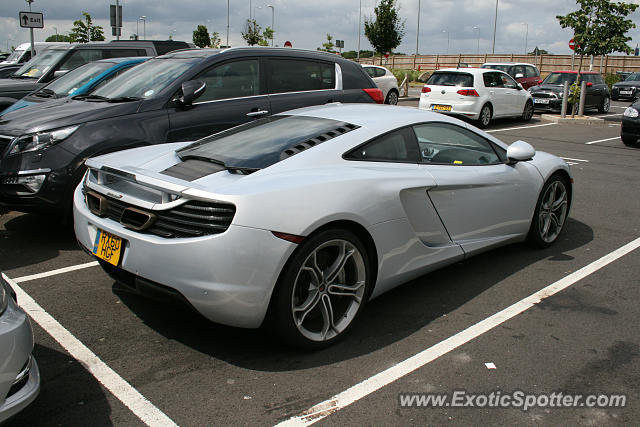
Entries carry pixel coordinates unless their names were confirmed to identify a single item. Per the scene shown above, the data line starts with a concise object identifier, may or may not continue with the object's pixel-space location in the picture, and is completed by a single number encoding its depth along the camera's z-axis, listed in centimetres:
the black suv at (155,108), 502
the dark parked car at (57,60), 980
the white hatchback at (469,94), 1512
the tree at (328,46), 3500
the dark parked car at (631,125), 1239
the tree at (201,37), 5156
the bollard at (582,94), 1773
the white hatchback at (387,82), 1988
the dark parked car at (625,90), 2819
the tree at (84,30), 3984
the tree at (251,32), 4244
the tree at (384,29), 3759
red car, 2130
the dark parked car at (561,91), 1916
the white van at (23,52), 1730
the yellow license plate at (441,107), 1526
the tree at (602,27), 1981
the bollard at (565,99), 1750
